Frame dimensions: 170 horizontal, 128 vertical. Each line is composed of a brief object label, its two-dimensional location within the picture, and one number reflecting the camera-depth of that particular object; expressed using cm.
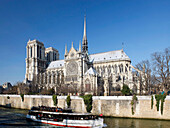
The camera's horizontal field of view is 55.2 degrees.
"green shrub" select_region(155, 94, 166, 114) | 2738
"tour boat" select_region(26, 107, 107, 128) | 2327
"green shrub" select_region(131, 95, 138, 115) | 2930
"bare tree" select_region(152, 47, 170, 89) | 3124
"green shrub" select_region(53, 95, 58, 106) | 3725
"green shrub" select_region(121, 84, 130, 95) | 3876
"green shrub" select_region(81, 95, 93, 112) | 3256
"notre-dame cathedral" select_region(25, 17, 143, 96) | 4894
